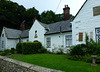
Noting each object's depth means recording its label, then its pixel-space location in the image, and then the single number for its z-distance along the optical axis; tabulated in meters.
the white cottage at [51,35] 12.48
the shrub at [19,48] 14.90
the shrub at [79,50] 8.15
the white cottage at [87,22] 8.80
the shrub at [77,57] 7.53
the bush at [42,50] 13.83
